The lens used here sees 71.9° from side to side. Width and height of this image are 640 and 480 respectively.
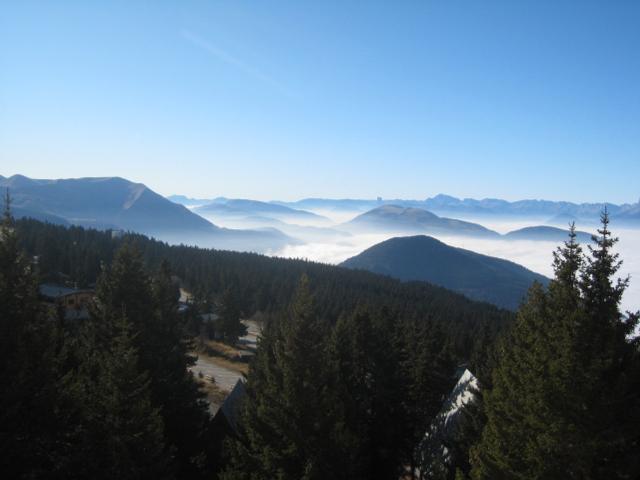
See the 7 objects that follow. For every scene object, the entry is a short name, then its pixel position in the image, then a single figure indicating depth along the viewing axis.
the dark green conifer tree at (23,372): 13.03
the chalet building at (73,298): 64.38
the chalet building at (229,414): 27.47
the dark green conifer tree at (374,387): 26.16
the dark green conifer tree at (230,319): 68.90
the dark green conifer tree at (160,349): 22.30
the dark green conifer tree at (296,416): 14.91
